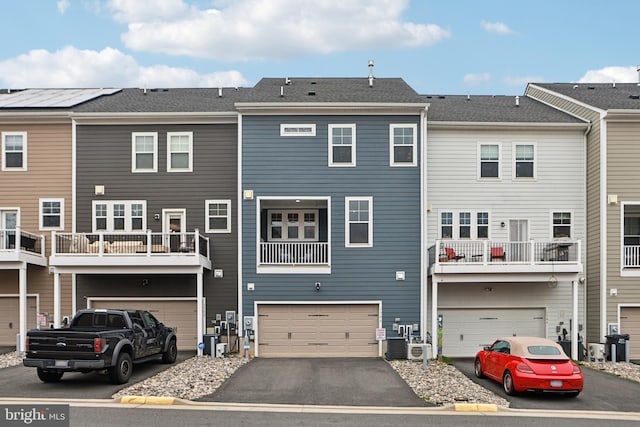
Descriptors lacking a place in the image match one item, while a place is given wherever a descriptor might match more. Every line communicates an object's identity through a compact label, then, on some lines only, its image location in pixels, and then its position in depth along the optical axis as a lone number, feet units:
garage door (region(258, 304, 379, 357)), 77.25
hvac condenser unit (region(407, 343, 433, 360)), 72.54
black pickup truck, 49.75
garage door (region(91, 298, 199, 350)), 79.15
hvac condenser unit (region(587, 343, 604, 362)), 73.51
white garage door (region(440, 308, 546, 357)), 80.43
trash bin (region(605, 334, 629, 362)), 74.33
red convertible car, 49.19
